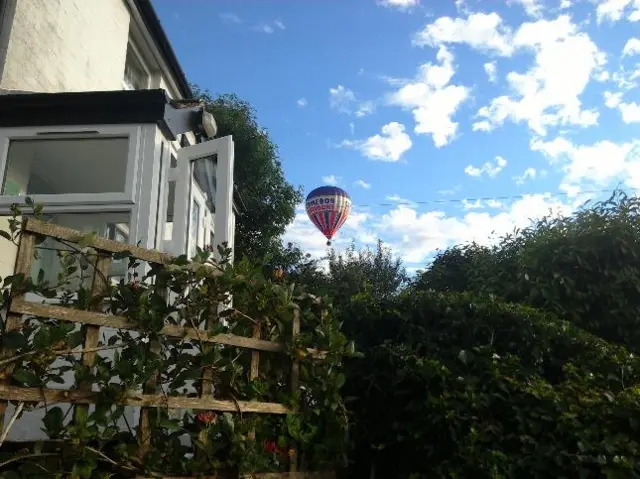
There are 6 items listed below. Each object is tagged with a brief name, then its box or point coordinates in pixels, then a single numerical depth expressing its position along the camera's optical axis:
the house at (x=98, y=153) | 4.29
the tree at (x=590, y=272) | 5.10
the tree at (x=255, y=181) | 17.86
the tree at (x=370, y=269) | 23.20
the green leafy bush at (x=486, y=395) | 2.87
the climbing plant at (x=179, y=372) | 2.21
